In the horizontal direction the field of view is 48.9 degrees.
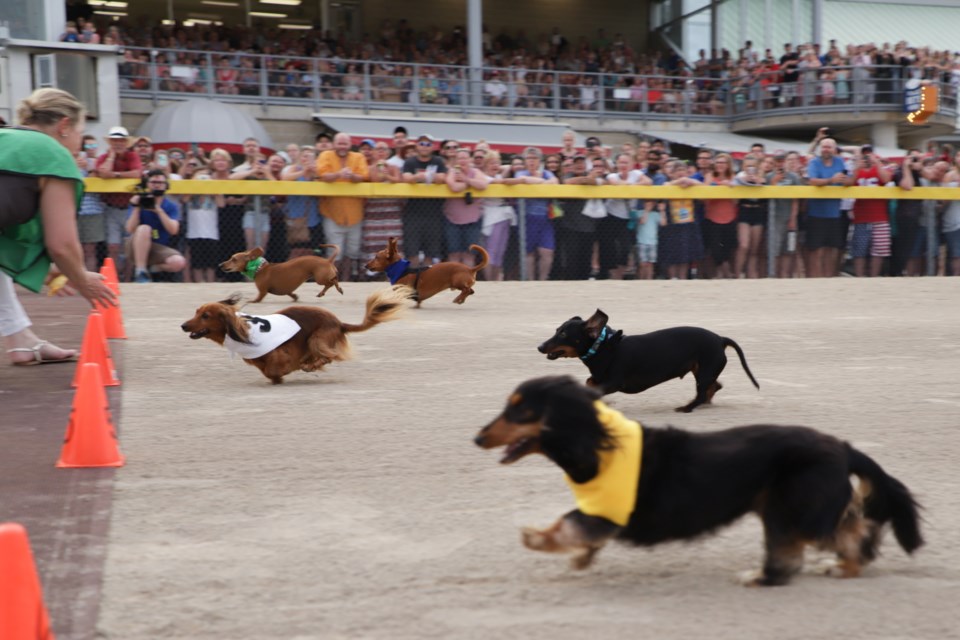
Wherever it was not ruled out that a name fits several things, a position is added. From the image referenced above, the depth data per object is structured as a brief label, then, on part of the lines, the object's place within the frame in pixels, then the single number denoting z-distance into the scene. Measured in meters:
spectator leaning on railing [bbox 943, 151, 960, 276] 17.06
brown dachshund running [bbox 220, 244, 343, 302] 11.82
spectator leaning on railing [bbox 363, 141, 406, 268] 14.54
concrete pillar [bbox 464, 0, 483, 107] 28.23
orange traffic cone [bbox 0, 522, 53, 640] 2.39
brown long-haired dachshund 6.98
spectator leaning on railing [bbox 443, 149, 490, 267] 14.80
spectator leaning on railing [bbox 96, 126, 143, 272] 13.51
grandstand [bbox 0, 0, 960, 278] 22.75
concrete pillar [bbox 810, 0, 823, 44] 35.12
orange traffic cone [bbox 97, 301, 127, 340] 9.13
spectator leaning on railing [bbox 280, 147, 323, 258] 14.20
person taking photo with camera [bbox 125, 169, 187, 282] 13.19
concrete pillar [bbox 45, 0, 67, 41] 21.92
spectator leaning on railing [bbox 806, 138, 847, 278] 16.38
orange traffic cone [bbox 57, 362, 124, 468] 4.77
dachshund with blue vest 11.89
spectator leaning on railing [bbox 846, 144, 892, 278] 16.55
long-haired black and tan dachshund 3.23
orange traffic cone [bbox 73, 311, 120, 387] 6.64
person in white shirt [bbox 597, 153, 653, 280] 15.48
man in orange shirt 14.35
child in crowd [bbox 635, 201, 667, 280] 15.59
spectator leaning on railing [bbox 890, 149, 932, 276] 16.75
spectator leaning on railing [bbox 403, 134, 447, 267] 14.69
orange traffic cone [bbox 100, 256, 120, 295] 11.54
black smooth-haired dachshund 6.11
